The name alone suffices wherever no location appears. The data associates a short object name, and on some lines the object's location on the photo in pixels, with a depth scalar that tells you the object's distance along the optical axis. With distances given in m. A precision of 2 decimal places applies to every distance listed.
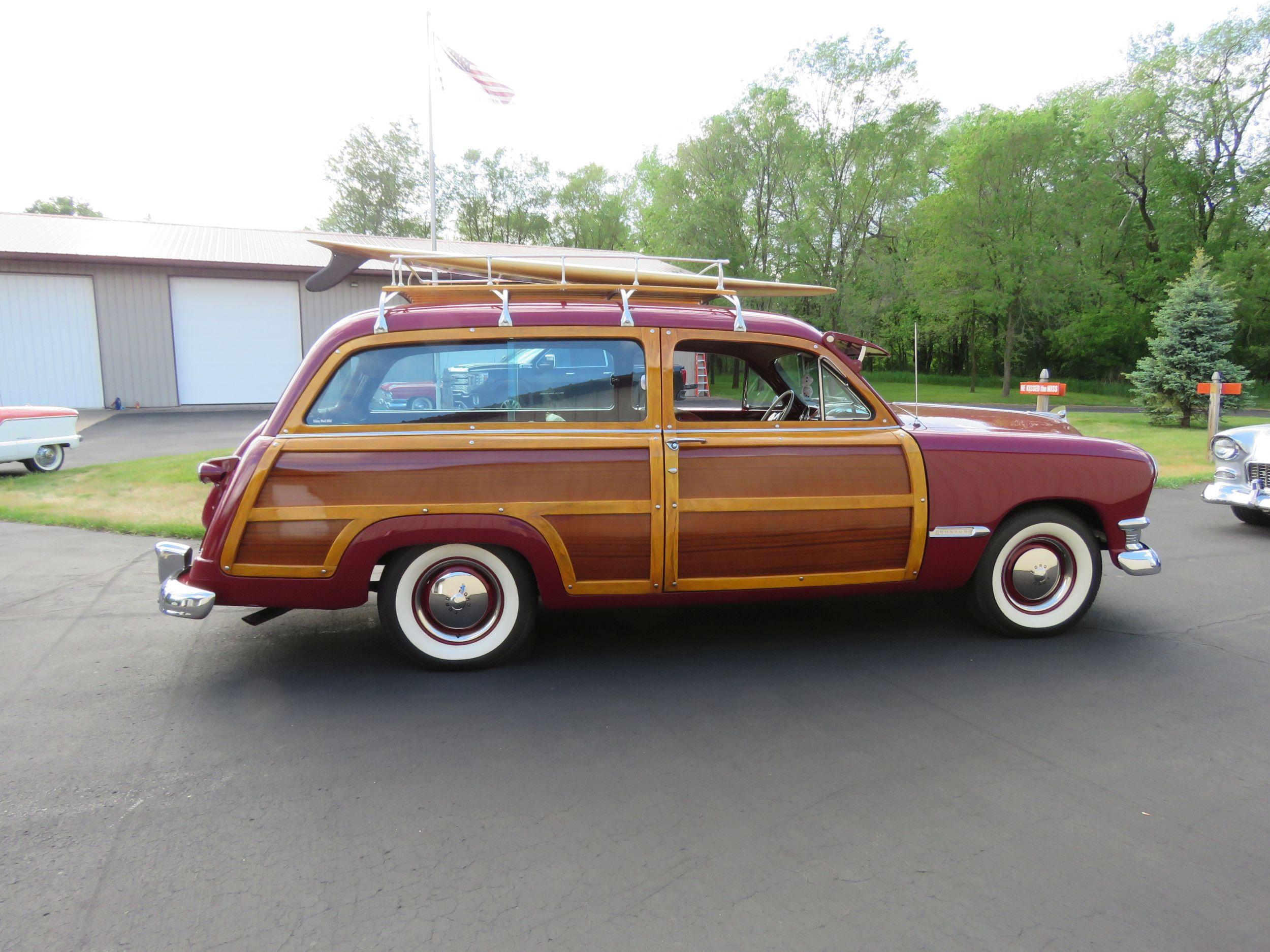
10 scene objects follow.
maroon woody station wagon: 3.91
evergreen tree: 16.98
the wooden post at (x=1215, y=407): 11.47
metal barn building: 18.92
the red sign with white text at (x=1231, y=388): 15.27
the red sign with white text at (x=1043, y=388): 8.68
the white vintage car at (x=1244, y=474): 7.15
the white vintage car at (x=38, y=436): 9.55
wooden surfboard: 4.51
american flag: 17.50
